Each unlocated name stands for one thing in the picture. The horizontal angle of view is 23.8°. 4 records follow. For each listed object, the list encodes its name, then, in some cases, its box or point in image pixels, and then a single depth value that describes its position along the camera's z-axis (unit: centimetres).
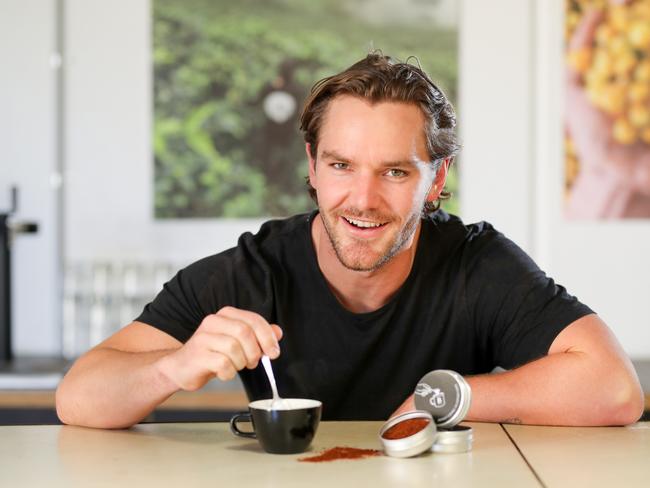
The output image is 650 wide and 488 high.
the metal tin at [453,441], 144
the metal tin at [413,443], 141
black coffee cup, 142
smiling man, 160
